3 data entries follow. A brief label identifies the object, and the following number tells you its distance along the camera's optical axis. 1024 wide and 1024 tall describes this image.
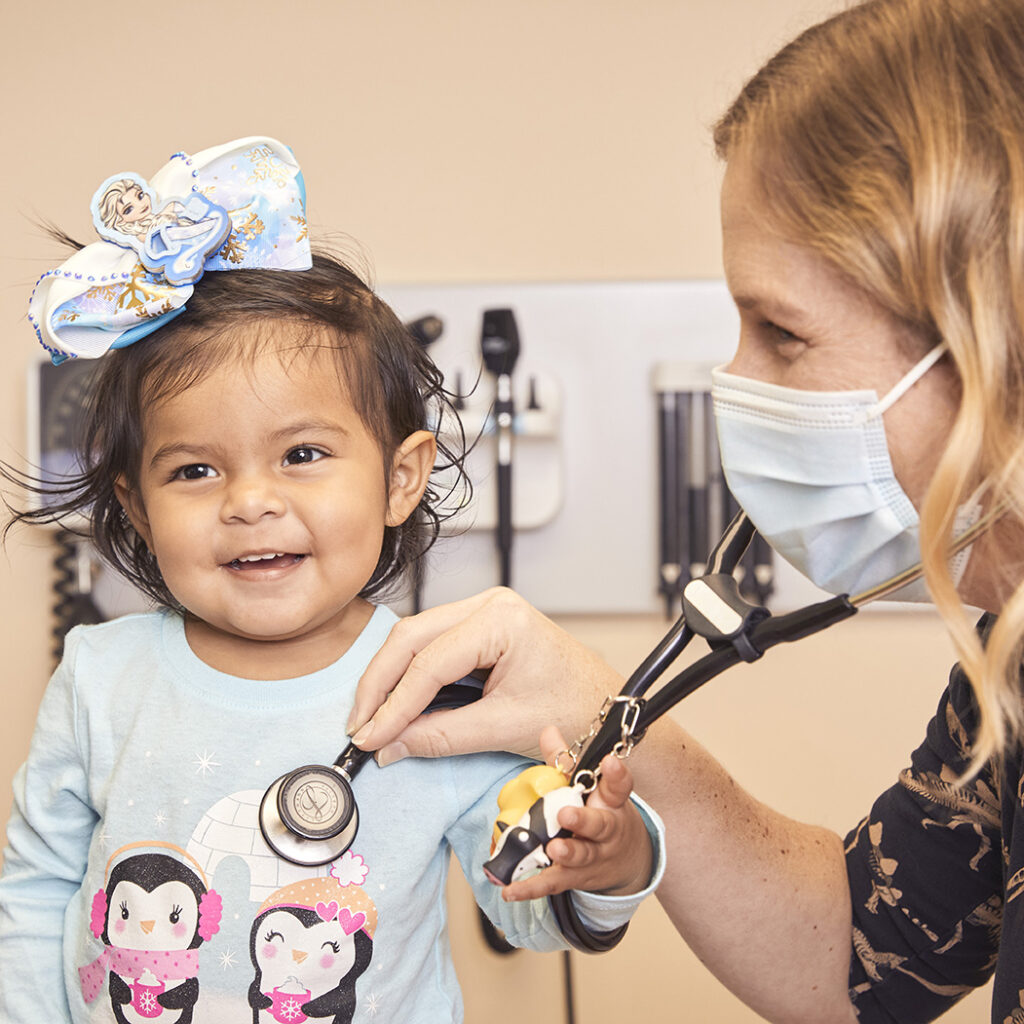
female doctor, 0.66
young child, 0.87
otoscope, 1.80
